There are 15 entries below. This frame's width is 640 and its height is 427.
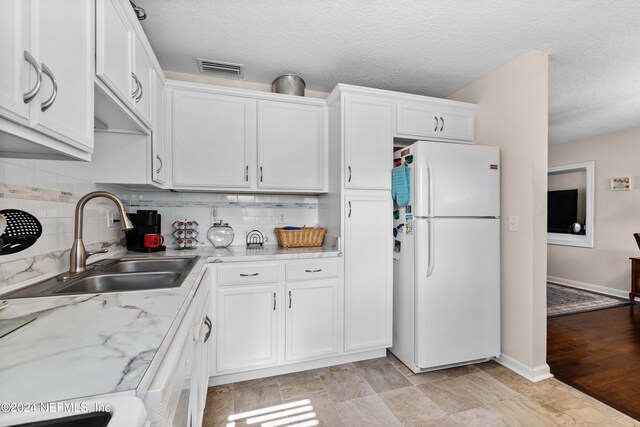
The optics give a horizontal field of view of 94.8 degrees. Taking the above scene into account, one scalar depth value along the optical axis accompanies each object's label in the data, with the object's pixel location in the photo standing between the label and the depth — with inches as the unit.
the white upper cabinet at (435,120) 99.9
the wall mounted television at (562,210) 191.5
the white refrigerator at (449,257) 87.4
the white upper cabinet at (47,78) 26.3
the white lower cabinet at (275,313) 82.5
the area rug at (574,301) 144.3
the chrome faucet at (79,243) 55.8
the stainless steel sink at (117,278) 46.1
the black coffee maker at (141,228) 87.5
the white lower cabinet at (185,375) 23.3
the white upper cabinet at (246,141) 90.0
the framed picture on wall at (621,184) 163.7
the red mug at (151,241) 85.7
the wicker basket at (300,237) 100.9
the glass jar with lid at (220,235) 99.3
